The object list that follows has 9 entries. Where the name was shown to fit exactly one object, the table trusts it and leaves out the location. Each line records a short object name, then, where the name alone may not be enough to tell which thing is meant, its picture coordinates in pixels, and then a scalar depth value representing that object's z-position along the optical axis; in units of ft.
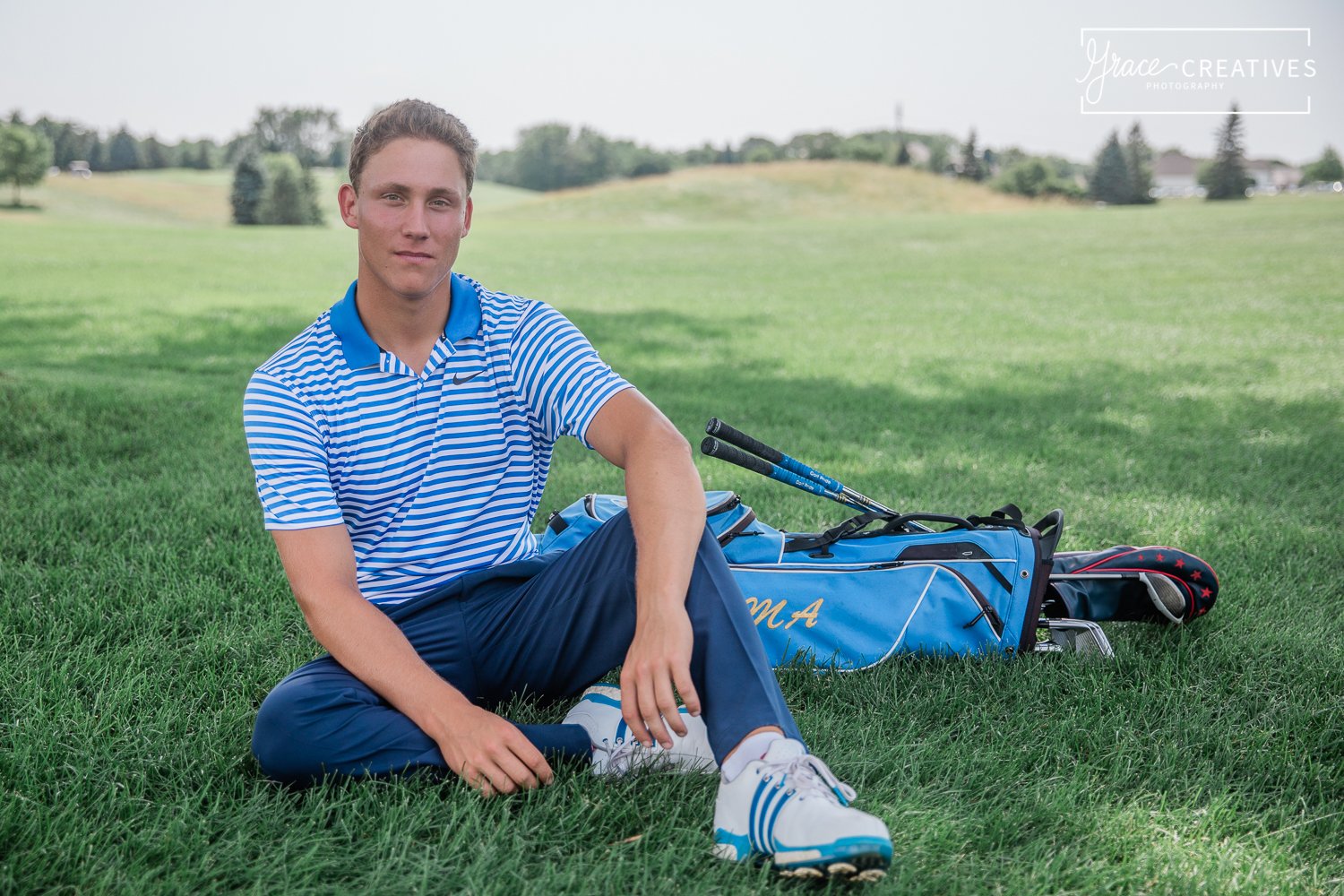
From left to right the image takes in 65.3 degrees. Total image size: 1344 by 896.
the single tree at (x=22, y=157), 181.78
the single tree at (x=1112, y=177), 203.51
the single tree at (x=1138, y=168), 203.00
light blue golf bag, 11.32
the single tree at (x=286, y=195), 186.50
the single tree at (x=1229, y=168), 188.96
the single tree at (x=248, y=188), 185.26
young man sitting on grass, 7.76
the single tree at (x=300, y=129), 281.95
